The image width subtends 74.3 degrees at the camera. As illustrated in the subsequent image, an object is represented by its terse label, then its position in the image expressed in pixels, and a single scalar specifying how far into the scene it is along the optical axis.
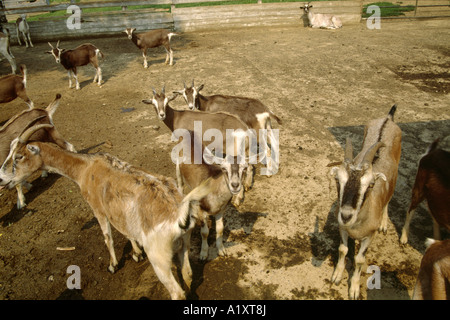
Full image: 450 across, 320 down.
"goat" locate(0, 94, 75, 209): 6.61
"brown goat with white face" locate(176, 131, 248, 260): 5.00
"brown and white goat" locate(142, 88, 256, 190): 7.04
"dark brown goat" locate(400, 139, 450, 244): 4.75
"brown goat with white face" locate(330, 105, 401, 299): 4.05
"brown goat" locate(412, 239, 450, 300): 3.35
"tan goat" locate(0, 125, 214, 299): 3.99
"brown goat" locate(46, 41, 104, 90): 12.05
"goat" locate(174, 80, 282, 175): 7.58
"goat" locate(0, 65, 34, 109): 9.63
